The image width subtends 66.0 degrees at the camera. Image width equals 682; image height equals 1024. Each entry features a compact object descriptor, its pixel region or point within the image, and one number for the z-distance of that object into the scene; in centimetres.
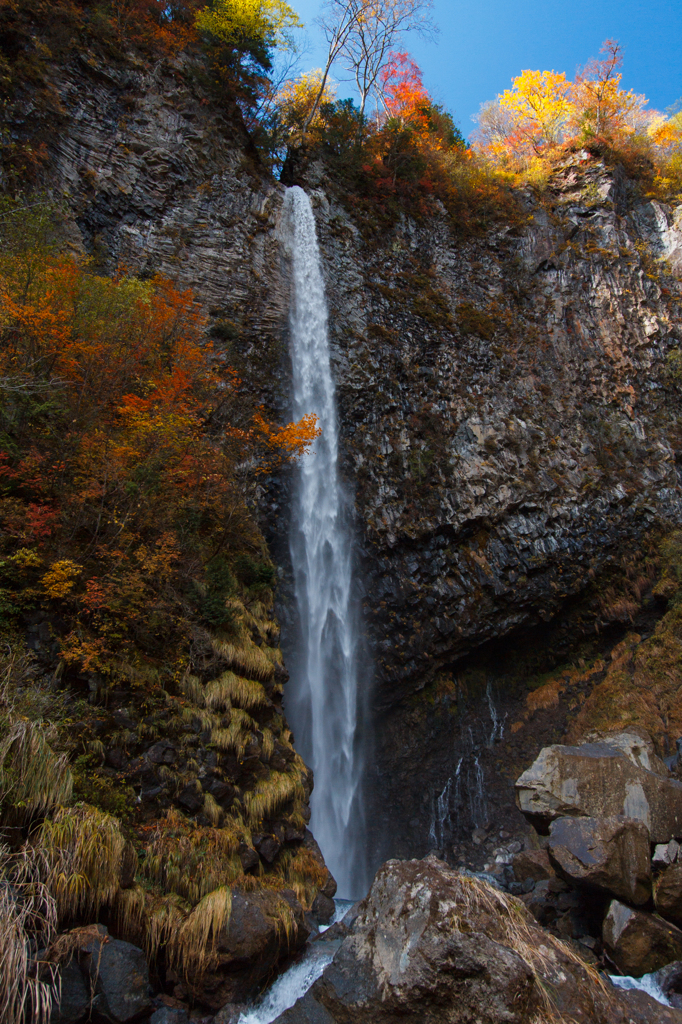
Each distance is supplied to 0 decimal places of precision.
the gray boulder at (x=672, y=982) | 580
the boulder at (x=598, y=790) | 767
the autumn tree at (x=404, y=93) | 2223
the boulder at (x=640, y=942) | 613
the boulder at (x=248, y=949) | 457
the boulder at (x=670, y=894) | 646
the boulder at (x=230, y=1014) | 444
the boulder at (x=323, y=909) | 636
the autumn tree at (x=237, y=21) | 1588
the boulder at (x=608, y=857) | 666
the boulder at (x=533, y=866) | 877
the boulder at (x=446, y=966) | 383
